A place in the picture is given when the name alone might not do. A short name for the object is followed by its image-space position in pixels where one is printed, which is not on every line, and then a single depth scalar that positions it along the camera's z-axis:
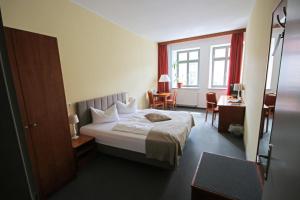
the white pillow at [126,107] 3.62
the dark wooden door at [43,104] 1.52
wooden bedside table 2.29
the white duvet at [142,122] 2.43
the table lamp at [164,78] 5.67
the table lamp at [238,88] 4.18
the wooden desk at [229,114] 3.36
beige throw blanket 2.08
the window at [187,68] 6.02
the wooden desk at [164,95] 5.50
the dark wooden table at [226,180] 1.04
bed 2.12
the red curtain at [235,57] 4.61
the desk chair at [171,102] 5.63
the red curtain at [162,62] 6.02
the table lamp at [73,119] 2.43
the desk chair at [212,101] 4.26
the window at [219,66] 5.41
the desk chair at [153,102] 5.24
